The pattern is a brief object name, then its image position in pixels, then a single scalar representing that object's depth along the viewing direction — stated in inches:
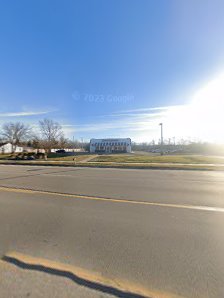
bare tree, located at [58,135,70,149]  3425.7
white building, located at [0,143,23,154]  2827.5
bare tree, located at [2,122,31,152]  3152.1
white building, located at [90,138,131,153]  2551.7
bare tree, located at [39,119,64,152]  2912.2
